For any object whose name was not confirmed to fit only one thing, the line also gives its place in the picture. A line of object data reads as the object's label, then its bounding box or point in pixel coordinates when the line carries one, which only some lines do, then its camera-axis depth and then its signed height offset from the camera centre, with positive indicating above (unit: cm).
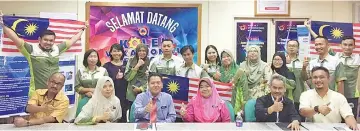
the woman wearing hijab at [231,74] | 427 -11
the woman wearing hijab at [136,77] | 435 -14
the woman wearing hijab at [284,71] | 421 -8
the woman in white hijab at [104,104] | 348 -36
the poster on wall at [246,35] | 549 +40
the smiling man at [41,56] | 395 +8
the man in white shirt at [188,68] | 425 -4
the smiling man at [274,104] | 343 -37
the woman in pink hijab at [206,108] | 363 -41
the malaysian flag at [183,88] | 414 -25
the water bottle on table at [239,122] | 325 -48
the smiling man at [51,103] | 334 -34
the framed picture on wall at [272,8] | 545 +77
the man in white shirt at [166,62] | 434 +2
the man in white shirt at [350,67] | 433 -4
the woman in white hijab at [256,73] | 428 -10
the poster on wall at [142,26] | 539 +52
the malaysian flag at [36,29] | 395 +37
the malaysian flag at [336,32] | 443 +35
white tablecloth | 313 -51
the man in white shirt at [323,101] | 339 -32
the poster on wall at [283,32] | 549 +44
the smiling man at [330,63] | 426 +1
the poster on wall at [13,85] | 355 -19
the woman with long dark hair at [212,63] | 430 +1
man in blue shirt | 360 -34
